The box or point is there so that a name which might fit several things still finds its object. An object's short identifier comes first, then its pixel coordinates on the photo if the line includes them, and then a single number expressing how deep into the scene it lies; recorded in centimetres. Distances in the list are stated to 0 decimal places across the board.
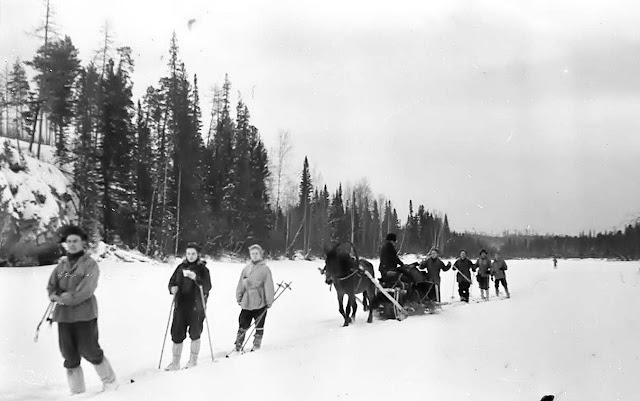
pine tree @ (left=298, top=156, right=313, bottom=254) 2428
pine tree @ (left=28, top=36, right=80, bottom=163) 2045
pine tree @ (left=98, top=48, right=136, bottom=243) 1556
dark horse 1152
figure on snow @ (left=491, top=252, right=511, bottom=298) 2023
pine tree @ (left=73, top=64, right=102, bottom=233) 1525
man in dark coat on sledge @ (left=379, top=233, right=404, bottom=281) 1261
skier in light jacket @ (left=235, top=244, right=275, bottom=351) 881
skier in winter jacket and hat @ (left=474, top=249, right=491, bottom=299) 1970
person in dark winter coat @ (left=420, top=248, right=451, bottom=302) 1554
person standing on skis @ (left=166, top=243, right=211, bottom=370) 782
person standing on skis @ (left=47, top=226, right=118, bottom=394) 615
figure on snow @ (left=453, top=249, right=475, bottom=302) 1811
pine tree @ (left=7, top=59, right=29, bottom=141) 2638
